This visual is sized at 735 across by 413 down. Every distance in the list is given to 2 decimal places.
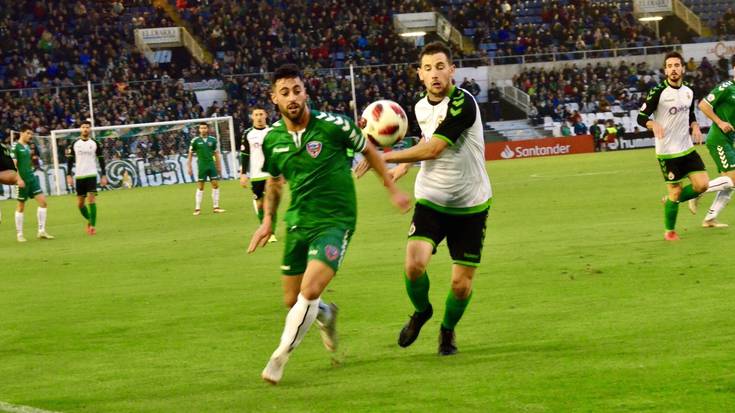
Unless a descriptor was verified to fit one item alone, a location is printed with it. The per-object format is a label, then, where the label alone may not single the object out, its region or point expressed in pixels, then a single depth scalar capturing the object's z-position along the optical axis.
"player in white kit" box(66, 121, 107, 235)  25.92
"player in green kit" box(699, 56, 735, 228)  16.84
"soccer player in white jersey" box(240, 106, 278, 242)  22.14
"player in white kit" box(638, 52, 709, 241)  15.72
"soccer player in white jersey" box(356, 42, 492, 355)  8.48
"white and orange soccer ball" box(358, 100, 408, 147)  8.79
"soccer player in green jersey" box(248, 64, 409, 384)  7.86
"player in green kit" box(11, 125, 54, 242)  24.70
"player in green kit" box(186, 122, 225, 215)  30.36
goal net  45.72
